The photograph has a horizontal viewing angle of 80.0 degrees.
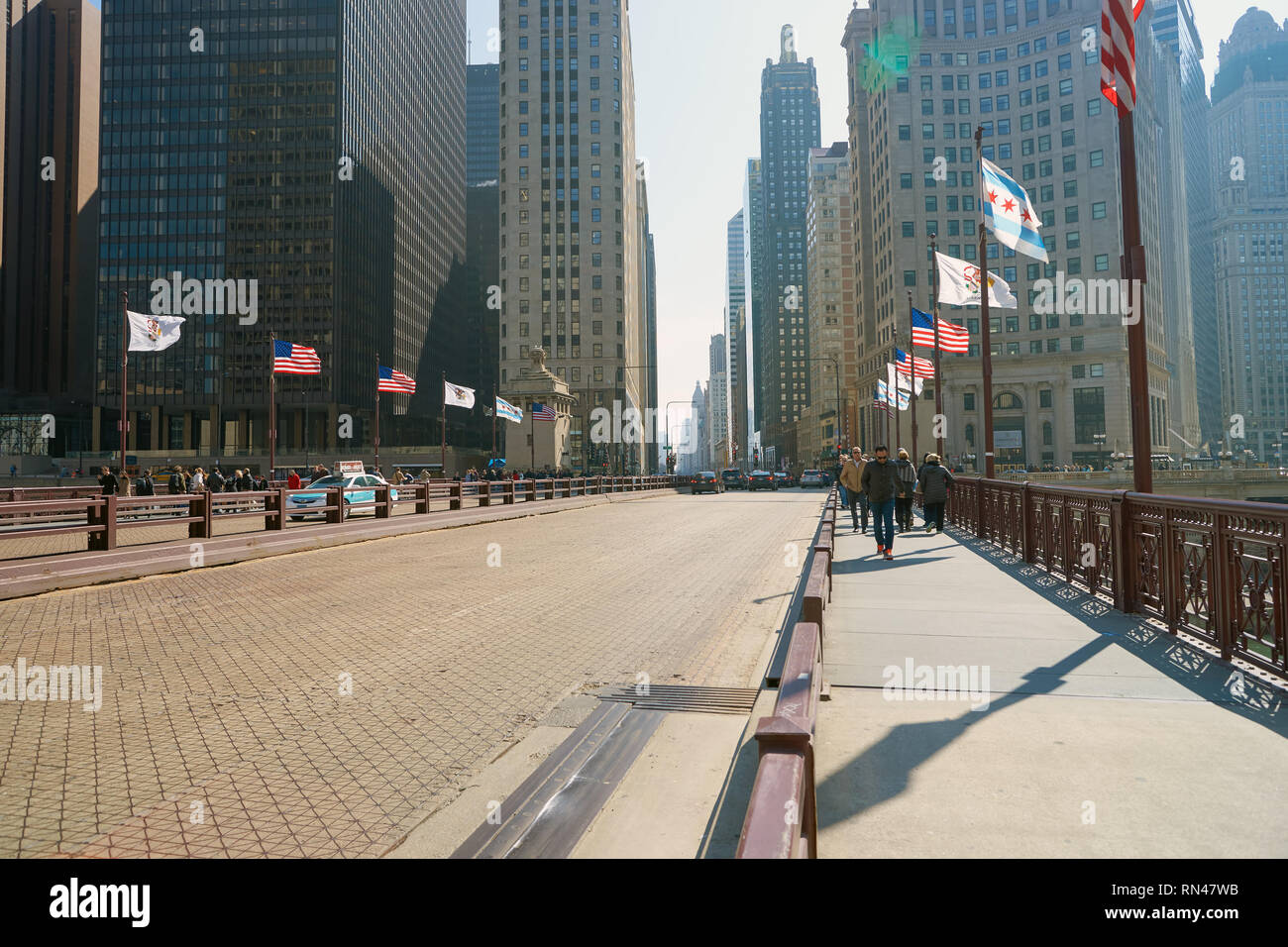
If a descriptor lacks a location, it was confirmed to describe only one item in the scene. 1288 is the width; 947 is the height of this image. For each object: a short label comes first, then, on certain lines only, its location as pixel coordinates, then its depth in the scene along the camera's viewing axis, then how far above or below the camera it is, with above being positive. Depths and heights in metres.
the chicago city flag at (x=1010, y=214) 16.58 +6.25
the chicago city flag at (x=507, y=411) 41.44 +4.82
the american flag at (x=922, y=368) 29.98 +5.00
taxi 21.84 +0.45
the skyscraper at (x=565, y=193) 113.81 +45.74
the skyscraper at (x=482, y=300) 156.38 +44.84
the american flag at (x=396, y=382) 35.69 +5.62
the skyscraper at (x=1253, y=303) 167.12 +41.36
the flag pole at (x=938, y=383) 23.27 +4.11
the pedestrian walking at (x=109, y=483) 24.00 +0.67
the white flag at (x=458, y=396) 37.38 +5.15
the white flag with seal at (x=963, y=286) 19.78 +5.46
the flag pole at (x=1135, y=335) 8.54 +1.72
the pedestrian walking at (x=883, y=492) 14.07 +0.03
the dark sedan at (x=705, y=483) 56.91 +0.98
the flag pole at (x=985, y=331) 19.58 +4.26
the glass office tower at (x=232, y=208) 99.06 +38.66
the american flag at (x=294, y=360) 32.19 +6.10
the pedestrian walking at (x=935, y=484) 17.83 +0.21
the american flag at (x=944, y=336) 24.91 +5.22
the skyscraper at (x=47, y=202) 119.44 +48.85
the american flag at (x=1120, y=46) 9.12 +5.41
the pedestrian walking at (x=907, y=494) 16.08 -0.01
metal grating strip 5.57 -1.52
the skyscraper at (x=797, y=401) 194.24 +24.32
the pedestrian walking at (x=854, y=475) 18.17 +0.46
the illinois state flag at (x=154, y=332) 26.00 +5.97
